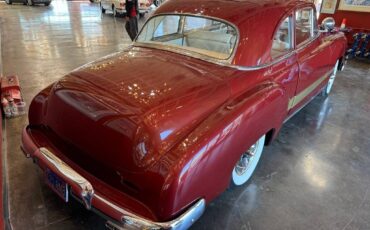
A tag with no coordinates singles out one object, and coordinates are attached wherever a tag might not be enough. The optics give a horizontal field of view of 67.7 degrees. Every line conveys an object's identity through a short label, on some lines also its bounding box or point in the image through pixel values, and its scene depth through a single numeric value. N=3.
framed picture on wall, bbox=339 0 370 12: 6.26
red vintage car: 1.47
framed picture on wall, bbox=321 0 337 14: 6.88
